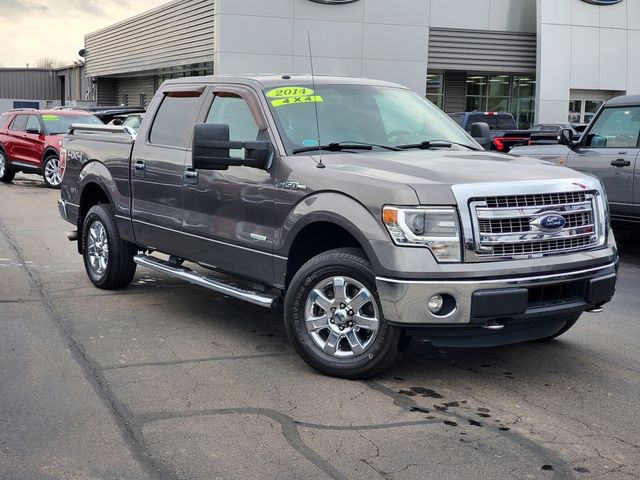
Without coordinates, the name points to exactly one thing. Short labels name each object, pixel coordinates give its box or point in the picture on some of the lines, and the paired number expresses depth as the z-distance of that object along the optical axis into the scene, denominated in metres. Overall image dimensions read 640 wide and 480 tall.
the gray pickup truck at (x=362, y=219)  4.92
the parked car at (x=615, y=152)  9.98
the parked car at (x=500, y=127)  18.47
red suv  19.77
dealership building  28.88
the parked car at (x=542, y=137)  14.44
